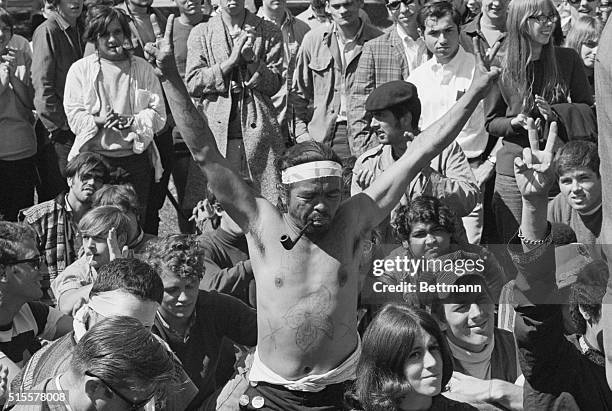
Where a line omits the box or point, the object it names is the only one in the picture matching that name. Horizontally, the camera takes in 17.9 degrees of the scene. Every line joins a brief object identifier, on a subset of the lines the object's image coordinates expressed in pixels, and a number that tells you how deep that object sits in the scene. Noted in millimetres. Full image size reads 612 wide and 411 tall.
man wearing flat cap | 9833
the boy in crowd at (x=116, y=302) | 7284
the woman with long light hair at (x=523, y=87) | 10458
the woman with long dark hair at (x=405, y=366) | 6506
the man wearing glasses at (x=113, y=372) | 5532
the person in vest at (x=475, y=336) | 8295
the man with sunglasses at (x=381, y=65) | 11622
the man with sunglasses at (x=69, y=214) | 10666
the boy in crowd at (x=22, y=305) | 8326
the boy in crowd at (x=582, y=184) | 8920
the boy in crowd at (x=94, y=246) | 9373
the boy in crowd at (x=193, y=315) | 8773
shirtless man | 7695
